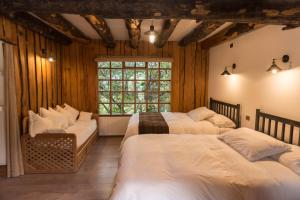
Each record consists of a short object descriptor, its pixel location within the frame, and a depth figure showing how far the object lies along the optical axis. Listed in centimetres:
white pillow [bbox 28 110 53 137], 325
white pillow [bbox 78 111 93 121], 493
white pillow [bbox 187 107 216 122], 418
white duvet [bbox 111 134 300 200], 161
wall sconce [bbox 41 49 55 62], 406
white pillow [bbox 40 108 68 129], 372
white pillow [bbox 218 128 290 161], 214
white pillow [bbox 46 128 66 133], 333
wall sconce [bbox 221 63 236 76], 394
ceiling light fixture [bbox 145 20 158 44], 305
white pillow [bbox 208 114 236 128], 376
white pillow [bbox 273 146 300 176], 186
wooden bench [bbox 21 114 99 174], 324
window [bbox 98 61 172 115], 537
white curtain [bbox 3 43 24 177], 294
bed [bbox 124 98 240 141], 363
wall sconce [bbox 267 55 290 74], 255
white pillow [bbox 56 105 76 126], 439
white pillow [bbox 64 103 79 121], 480
